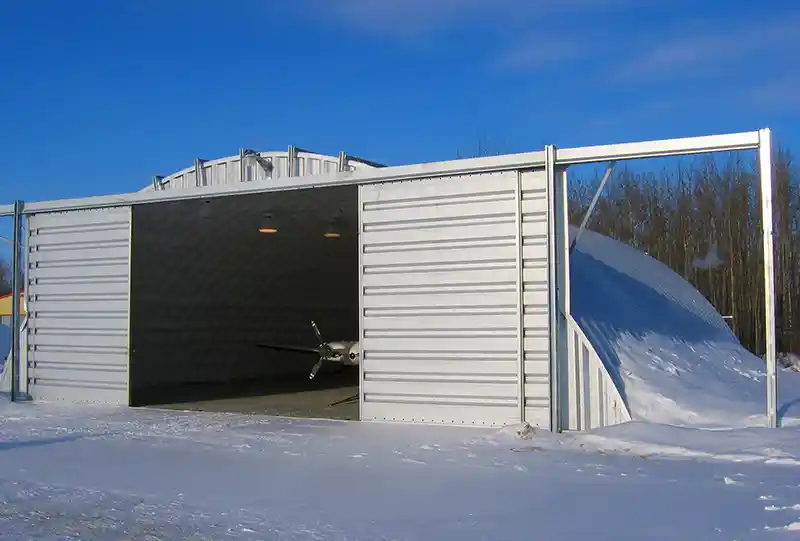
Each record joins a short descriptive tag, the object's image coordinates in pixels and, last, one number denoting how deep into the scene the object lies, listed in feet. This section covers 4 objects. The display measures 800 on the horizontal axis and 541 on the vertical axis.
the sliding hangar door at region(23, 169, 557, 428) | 37.70
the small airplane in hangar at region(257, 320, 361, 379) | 60.59
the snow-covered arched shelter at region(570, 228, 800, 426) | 39.42
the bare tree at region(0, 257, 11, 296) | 326.98
